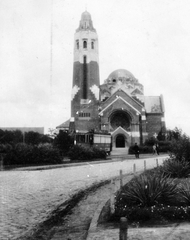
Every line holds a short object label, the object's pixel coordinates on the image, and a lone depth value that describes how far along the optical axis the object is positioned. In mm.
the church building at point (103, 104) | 53938
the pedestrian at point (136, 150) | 30502
